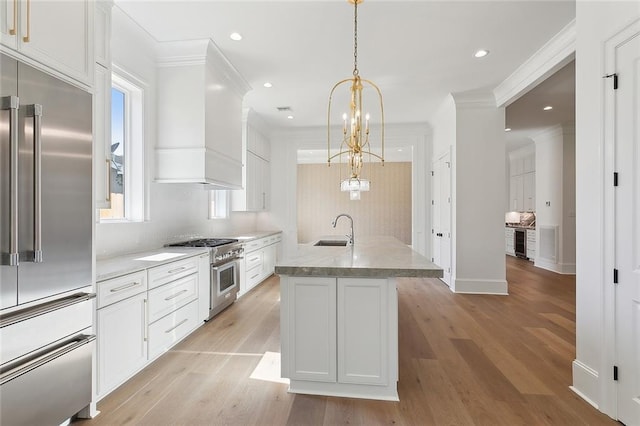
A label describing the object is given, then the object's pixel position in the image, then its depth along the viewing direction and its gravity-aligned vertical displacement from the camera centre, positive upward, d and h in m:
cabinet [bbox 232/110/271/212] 5.41 +0.83
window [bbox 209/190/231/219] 5.15 +0.13
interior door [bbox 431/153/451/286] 5.04 -0.03
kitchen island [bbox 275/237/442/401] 2.04 -0.79
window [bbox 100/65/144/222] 3.02 +0.63
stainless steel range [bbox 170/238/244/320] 3.54 -0.72
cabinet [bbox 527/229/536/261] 7.43 -0.78
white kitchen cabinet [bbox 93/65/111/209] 2.17 +0.52
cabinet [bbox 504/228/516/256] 8.49 -0.84
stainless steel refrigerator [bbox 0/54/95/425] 1.41 -0.18
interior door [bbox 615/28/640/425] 1.74 -0.09
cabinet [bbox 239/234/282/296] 4.72 -0.86
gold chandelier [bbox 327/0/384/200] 2.39 +0.62
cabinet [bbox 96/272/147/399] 1.98 -0.83
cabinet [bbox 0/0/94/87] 1.45 +0.93
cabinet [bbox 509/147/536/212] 7.86 +0.85
